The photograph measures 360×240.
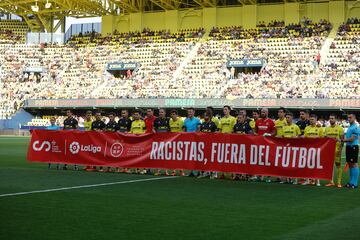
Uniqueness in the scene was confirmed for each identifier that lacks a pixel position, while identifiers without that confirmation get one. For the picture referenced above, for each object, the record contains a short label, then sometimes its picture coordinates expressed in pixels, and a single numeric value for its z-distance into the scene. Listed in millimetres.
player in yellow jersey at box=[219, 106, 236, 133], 18188
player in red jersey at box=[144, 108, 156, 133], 19286
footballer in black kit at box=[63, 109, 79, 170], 20719
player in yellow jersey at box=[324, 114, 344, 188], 16283
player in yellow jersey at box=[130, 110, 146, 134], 19438
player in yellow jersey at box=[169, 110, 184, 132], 18844
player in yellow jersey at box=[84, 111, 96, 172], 20719
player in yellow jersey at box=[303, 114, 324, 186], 16641
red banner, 15688
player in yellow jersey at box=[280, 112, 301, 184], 16922
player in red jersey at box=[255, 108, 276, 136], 17188
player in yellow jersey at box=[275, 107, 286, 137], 17294
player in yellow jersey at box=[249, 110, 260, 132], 17450
